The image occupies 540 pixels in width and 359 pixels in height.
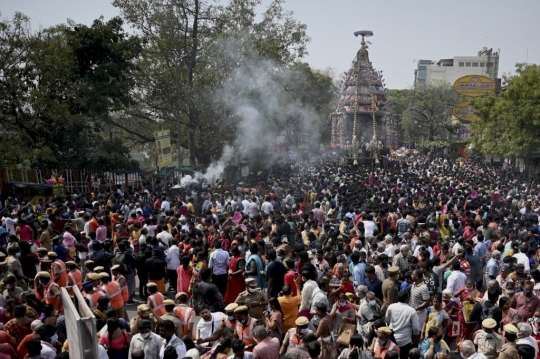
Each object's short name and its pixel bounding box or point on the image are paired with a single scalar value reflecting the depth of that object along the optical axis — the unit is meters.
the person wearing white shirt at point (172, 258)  10.05
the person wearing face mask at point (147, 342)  5.54
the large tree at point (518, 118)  26.98
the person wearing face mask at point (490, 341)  5.78
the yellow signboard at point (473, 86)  43.01
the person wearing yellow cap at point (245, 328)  5.91
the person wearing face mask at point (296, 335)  5.56
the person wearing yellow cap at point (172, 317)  6.16
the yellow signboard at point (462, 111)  41.78
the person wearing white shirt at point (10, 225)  12.35
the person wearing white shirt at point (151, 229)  11.91
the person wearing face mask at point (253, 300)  6.69
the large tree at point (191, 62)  26.89
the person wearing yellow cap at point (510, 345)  5.36
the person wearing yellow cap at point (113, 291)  7.14
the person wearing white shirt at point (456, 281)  7.67
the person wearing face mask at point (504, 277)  7.96
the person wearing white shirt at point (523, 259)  8.78
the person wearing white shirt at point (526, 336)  5.63
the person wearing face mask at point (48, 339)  5.42
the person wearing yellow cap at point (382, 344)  5.39
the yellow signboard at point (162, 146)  19.69
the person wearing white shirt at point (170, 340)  5.48
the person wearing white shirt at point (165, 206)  15.10
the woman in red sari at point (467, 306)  6.94
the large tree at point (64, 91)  20.97
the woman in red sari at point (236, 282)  8.36
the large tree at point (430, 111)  57.31
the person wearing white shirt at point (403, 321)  6.28
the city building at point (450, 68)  84.94
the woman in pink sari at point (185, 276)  8.41
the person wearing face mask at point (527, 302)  6.89
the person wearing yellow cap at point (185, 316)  6.32
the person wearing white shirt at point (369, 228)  11.63
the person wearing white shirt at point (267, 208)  15.79
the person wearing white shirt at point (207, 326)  6.03
